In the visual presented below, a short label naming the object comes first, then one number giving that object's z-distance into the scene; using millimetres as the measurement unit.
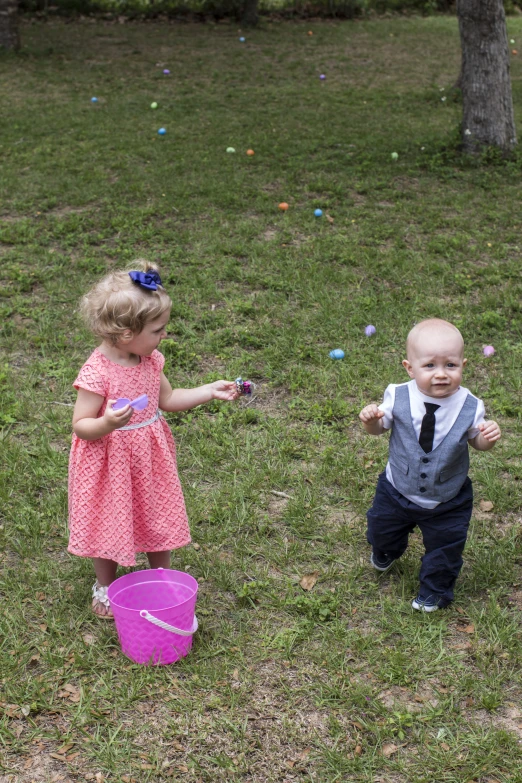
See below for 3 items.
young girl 2559
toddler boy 2666
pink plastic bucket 2551
